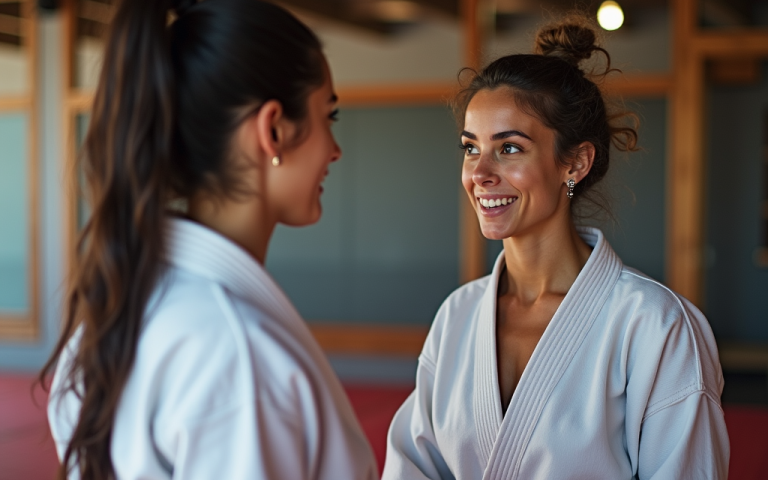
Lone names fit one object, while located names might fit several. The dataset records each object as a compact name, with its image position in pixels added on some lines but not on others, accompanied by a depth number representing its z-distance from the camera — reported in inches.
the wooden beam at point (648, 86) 200.7
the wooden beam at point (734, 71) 285.7
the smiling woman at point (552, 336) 62.6
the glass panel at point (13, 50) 251.1
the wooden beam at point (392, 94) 216.2
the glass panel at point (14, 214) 251.0
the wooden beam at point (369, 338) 220.8
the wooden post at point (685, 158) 199.3
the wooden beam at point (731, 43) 195.8
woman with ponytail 38.7
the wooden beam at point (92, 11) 246.7
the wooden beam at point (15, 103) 248.5
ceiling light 165.8
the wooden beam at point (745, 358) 261.4
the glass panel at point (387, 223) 216.5
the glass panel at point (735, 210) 300.8
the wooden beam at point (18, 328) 250.4
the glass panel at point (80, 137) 243.6
